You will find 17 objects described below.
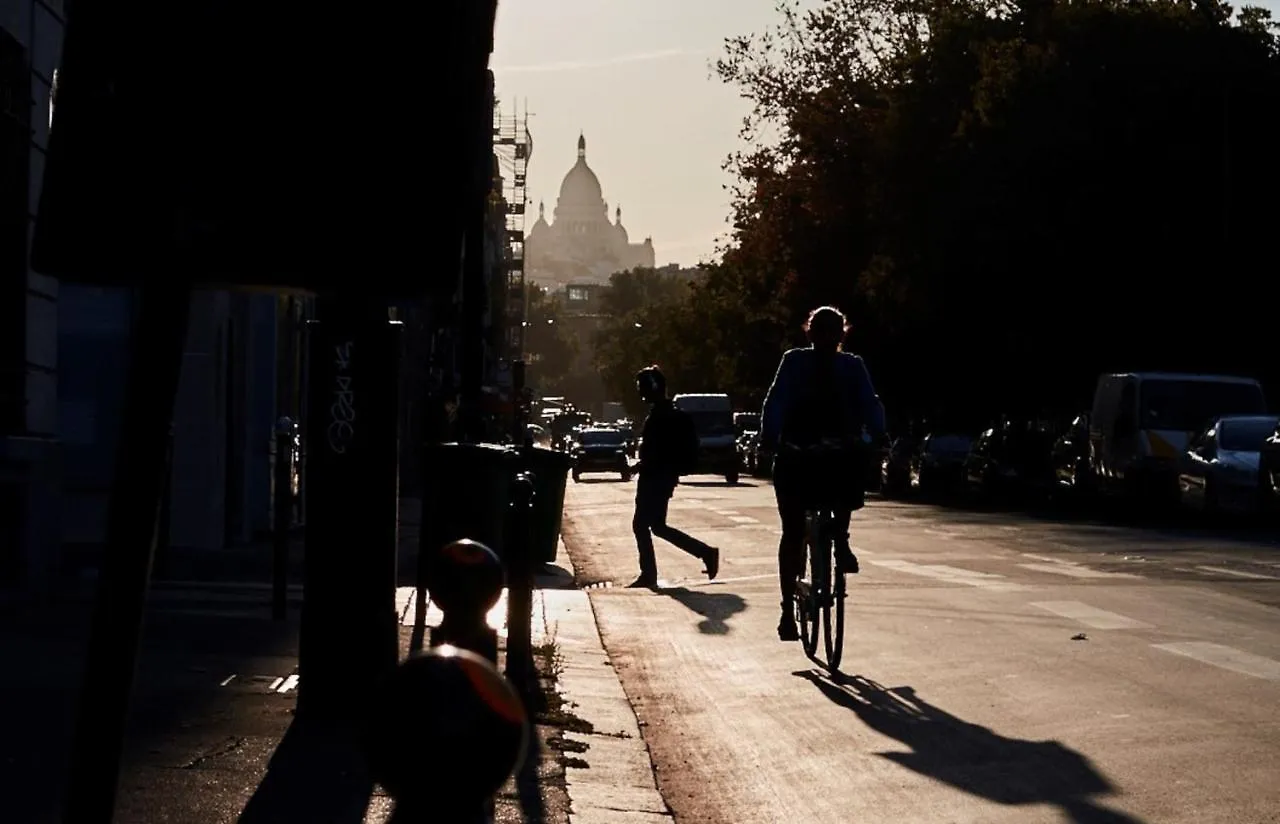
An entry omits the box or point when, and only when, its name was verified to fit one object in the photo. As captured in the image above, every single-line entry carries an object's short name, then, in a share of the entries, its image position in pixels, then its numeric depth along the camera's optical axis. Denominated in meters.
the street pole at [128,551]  3.32
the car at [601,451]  73.50
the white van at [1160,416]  36.31
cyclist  12.02
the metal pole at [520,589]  9.85
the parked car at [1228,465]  31.66
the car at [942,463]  55.53
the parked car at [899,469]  57.91
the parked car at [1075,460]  41.91
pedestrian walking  19.89
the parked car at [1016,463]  46.94
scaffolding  122.50
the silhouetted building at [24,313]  14.48
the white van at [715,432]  65.06
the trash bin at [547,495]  18.12
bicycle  11.99
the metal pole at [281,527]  13.52
